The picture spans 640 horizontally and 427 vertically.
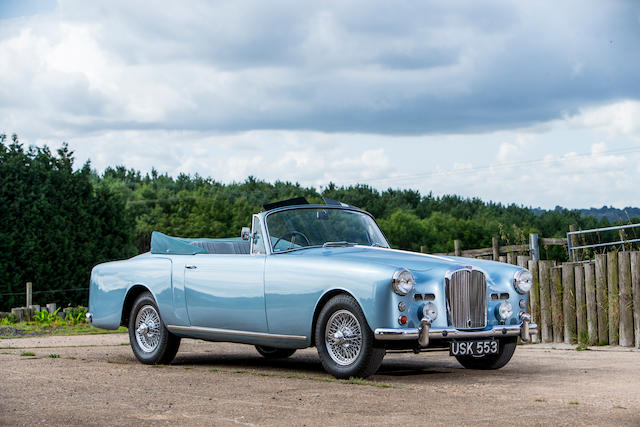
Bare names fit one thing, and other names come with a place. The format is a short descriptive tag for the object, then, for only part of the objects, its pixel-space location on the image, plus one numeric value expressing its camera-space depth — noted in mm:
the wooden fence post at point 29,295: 24466
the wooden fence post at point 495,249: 18789
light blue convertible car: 8203
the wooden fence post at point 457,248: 21722
